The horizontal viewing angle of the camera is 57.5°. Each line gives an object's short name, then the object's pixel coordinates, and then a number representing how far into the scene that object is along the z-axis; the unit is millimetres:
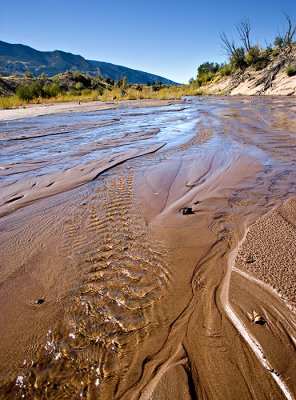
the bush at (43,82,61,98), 26538
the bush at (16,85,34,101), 23016
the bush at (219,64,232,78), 38406
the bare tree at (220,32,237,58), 37962
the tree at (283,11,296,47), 30859
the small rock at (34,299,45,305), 1575
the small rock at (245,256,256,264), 1807
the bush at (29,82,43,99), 25062
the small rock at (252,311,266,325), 1358
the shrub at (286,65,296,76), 23825
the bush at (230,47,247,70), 35812
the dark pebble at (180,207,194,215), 2631
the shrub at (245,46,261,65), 33516
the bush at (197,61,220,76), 52125
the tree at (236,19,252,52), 36944
